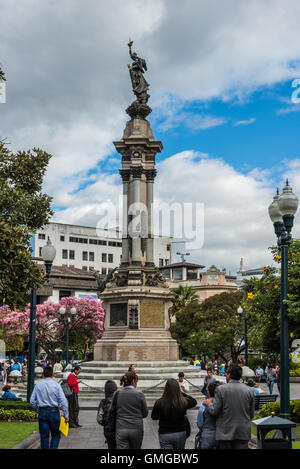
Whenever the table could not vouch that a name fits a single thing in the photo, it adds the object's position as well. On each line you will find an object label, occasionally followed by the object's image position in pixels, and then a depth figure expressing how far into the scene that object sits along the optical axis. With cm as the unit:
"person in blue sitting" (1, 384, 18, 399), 1866
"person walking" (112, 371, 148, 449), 859
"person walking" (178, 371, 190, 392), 1753
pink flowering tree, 5747
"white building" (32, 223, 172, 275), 9900
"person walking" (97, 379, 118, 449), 920
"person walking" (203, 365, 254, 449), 800
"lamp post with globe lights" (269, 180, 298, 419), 1227
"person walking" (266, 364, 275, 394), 2982
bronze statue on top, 3200
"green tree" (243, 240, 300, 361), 1694
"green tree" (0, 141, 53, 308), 1399
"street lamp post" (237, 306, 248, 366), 3541
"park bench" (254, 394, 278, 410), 1869
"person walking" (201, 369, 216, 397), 1741
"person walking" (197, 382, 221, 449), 823
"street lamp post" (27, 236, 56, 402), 1797
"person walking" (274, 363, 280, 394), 3002
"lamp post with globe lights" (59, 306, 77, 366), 3275
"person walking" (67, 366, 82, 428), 1606
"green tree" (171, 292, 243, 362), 6144
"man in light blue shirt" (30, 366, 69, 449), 1057
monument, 2766
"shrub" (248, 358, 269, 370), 4672
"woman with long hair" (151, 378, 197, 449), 822
